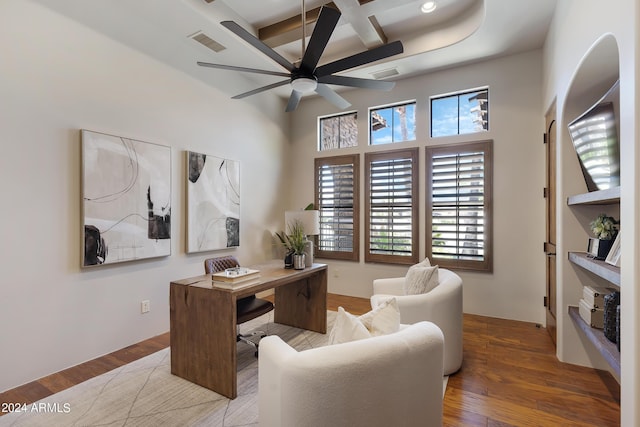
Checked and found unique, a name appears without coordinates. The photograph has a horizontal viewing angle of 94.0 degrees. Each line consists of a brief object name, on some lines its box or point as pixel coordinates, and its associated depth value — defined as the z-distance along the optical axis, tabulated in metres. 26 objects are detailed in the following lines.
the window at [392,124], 4.39
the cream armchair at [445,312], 2.35
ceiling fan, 1.95
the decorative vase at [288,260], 3.06
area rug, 1.90
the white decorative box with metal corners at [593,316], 2.17
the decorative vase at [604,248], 2.11
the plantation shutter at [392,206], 4.29
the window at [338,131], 4.86
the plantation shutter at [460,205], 3.83
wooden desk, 2.11
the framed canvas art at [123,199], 2.65
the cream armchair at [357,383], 1.23
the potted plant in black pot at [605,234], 2.11
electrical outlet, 3.11
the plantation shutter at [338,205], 4.77
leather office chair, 2.60
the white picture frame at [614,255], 1.89
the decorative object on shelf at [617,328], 1.81
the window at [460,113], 3.94
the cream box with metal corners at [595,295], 2.20
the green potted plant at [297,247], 3.02
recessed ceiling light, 3.05
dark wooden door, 3.09
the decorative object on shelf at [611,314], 1.93
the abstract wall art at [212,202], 3.56
